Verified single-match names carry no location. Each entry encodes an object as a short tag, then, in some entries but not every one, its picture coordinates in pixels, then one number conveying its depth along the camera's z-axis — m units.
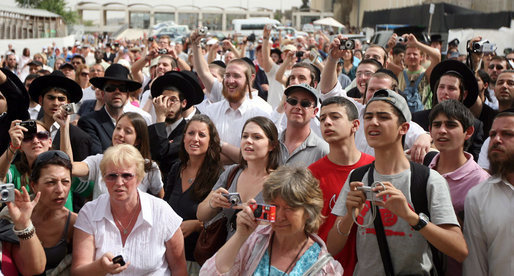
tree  81.57
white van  60.12
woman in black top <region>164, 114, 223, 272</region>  4.57
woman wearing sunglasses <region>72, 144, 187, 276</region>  3.93
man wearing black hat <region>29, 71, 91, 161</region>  5.80
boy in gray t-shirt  3.22
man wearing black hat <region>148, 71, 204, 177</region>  5.40
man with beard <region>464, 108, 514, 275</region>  3.49
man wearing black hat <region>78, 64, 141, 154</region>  5.71
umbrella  21.41
